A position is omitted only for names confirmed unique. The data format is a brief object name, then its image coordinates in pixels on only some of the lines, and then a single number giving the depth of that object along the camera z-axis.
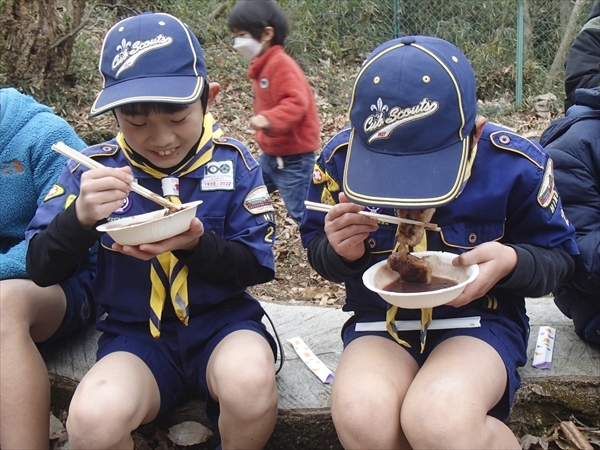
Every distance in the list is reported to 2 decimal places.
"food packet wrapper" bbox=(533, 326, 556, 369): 2.39
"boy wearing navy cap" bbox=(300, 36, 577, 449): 1.66
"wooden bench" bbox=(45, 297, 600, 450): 2.31
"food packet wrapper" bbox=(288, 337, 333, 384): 2.42
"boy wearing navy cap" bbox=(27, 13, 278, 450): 1.92
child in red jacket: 4.15
